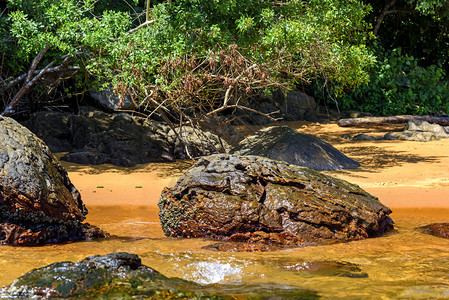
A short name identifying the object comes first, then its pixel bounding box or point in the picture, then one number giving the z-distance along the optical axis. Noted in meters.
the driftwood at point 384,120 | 15.05
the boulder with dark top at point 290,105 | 16.03
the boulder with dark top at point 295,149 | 9.43
